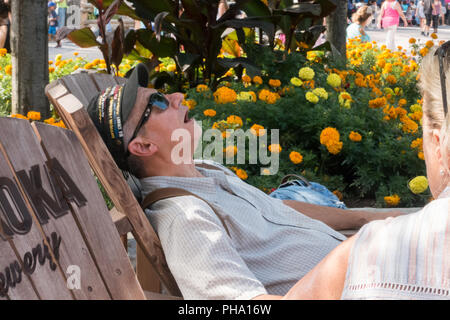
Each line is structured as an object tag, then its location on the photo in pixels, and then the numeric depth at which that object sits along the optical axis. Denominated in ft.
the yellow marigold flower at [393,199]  12.85
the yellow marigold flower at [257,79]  15.43
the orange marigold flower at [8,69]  17.83
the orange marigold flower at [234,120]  12.39
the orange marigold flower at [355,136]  13.26
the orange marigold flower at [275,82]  15.35
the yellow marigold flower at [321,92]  14.90
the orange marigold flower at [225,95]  13.78
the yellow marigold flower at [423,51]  19.56
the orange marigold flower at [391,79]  18.34
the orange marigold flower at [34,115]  13.10
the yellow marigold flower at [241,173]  11.98
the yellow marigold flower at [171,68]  17.94
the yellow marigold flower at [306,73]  15.61
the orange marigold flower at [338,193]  13.48
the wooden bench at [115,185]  6.80
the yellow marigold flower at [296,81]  15.26
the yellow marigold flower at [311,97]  14.64
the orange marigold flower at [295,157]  12.76
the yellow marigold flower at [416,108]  15.47
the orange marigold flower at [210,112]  12.39
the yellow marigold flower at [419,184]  12.21
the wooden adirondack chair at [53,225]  5.39
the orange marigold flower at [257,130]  12.40
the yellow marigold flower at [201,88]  15.19
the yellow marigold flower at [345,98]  14.96
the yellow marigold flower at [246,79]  15.64
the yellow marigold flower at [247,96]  14.56
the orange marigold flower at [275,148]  12.25
